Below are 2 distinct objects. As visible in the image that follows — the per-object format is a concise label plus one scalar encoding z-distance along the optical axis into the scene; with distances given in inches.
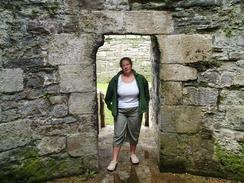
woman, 201.6
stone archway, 187.2
